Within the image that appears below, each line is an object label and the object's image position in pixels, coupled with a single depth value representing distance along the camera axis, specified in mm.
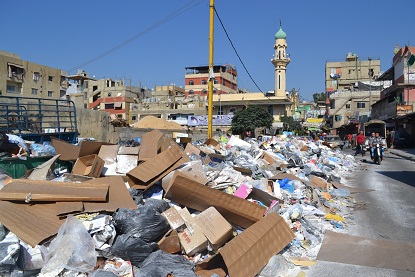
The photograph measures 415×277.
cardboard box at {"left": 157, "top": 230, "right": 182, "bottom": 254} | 4270
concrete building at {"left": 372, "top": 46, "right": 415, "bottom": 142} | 29609
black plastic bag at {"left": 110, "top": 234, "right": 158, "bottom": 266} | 3971
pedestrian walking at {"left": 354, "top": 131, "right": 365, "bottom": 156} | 18797
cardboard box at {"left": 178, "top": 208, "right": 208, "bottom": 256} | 4391
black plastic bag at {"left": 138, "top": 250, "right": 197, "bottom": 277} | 3730
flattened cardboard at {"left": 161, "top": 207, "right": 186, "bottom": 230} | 4560
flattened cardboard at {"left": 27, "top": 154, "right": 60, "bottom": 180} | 5473
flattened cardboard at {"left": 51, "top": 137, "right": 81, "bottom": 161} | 6309
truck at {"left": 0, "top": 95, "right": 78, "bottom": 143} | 8359
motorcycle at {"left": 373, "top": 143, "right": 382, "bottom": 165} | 15625
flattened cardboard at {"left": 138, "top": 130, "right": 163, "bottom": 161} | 6249
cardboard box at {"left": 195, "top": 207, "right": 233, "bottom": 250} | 4523
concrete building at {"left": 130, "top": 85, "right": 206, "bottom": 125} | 52512
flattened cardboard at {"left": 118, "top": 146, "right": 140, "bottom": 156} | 6457
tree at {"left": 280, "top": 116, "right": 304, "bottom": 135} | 50350
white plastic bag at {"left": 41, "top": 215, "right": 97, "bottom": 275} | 3664
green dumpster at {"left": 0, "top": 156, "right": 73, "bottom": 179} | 6160
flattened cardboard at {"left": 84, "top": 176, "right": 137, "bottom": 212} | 4516
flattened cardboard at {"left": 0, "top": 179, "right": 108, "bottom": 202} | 4379
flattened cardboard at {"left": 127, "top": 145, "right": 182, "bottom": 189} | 5410
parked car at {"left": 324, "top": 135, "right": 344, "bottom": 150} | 27609
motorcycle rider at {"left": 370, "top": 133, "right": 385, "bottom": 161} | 15719
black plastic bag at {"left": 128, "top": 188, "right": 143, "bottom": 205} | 5074
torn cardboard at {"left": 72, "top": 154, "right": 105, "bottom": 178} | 5773
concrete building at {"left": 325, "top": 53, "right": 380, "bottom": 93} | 67688
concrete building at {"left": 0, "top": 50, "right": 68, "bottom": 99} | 40781
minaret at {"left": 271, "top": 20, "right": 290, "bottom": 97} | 54709
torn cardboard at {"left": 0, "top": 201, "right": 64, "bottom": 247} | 3824
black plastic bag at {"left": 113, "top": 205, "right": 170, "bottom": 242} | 4132
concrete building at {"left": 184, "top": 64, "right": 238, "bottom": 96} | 65688
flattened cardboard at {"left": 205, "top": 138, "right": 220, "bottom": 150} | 10852
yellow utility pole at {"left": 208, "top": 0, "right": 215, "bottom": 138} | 12273
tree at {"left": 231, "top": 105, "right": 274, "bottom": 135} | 40312
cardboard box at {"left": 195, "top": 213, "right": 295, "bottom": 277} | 4047
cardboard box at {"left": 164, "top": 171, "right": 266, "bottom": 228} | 4980
